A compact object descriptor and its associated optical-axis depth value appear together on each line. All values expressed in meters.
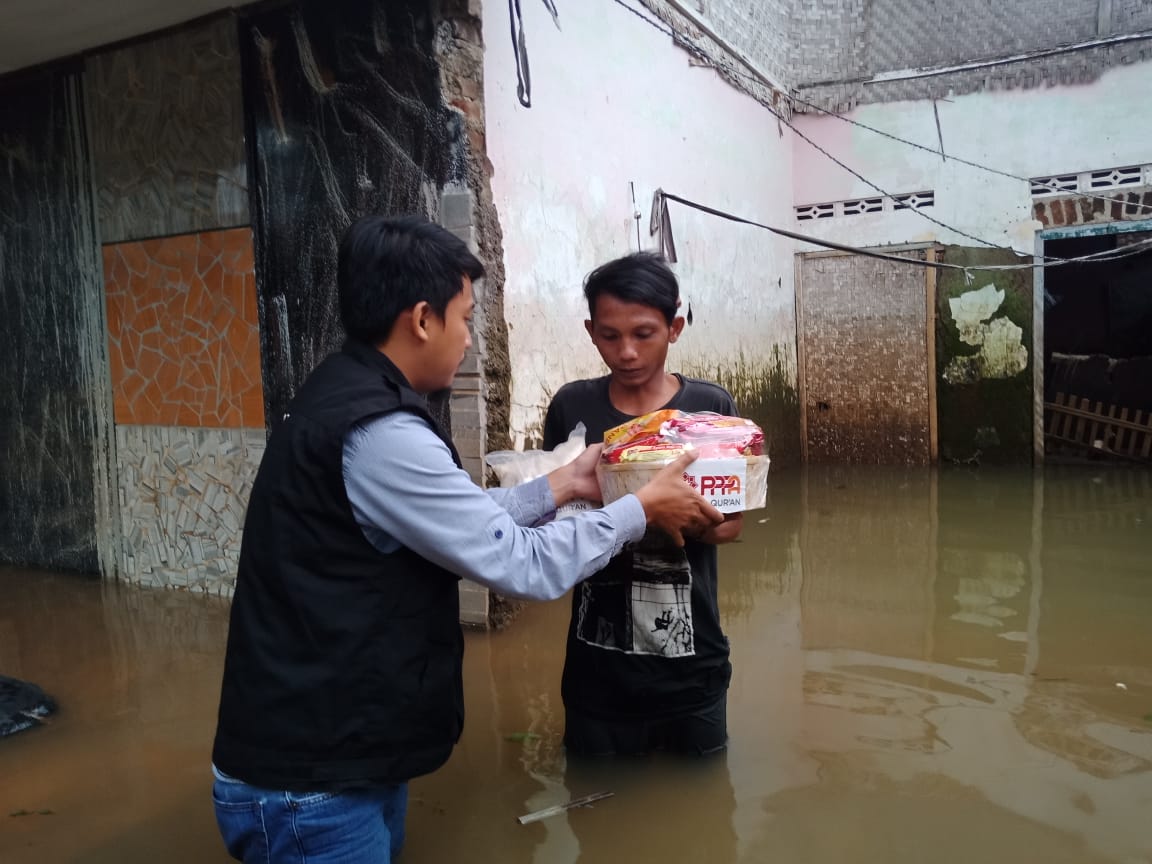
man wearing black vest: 1.39
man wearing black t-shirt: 2.13
